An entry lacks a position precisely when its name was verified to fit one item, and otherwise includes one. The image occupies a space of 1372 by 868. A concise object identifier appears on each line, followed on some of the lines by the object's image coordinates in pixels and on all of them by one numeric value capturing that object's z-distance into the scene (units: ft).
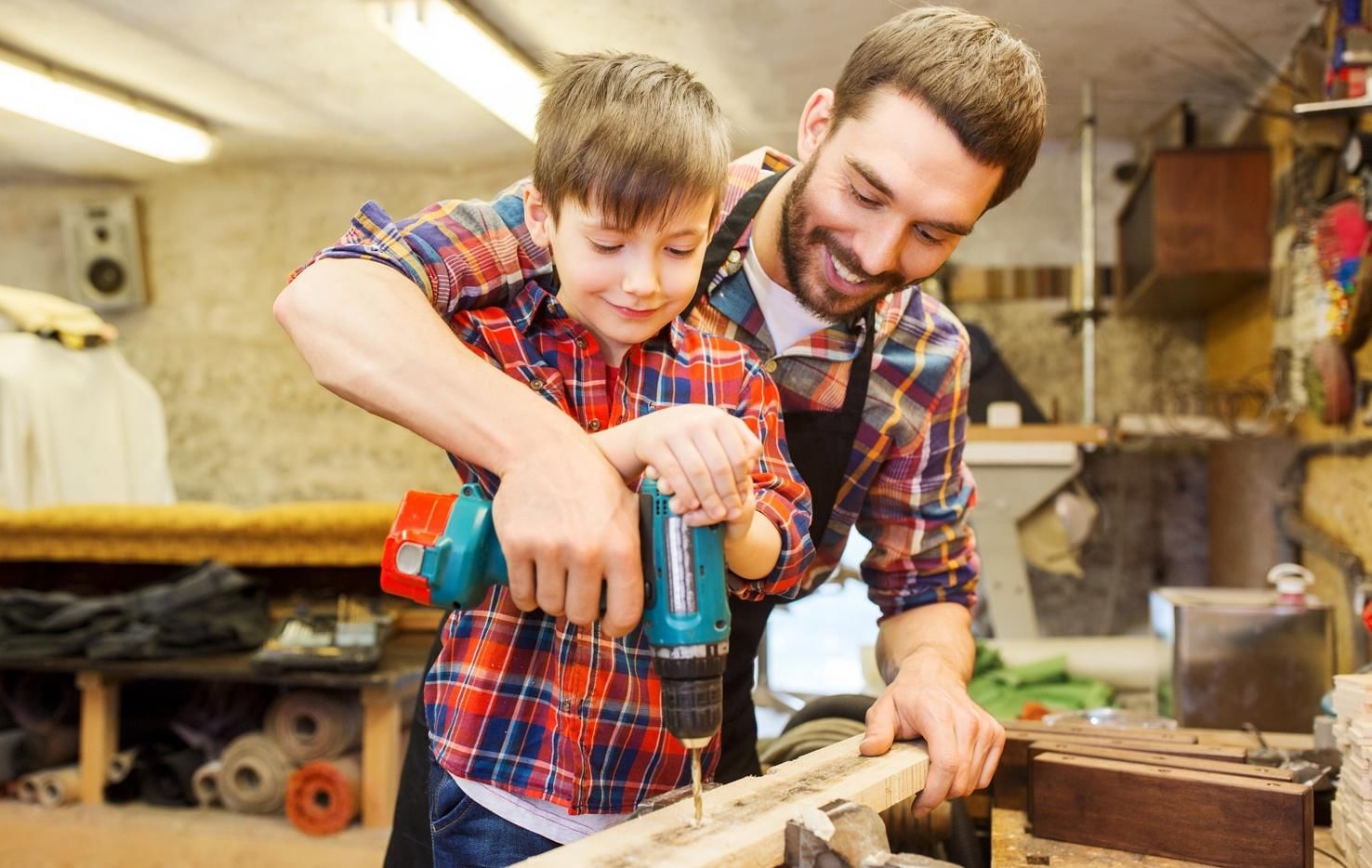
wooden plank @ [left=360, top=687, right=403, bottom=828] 11.83
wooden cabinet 14.25
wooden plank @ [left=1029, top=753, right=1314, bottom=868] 3.88
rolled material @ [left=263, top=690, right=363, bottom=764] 12.20
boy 3.48
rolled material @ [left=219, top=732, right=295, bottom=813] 12.12
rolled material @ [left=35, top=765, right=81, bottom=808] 12.69
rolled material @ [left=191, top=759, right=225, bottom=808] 12.42
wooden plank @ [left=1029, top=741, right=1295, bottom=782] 4.17
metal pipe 15.49
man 3.12
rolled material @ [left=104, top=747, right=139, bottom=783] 12.76
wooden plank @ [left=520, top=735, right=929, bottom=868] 2.88
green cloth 9.07
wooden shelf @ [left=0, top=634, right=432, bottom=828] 11.74
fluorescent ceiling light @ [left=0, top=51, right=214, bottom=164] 16.79
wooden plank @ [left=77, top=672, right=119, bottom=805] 12.65
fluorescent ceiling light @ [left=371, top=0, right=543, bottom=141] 14.15
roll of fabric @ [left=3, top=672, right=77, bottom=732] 13.38
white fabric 13.21
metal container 8.25
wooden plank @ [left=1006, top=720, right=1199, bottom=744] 5.18
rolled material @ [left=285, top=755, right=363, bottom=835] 11.69
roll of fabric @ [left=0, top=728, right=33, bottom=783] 12.81
